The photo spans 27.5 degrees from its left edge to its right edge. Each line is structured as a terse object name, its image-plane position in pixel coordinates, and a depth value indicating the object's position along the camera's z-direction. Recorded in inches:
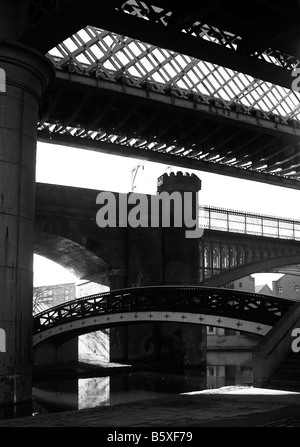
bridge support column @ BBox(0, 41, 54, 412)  518.9
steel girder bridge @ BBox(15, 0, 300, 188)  569.3
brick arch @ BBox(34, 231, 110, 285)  1200.2
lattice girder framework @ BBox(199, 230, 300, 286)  1379.2
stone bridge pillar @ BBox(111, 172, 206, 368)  1205.1
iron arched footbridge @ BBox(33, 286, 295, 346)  751.7
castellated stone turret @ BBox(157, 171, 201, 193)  1304.1
